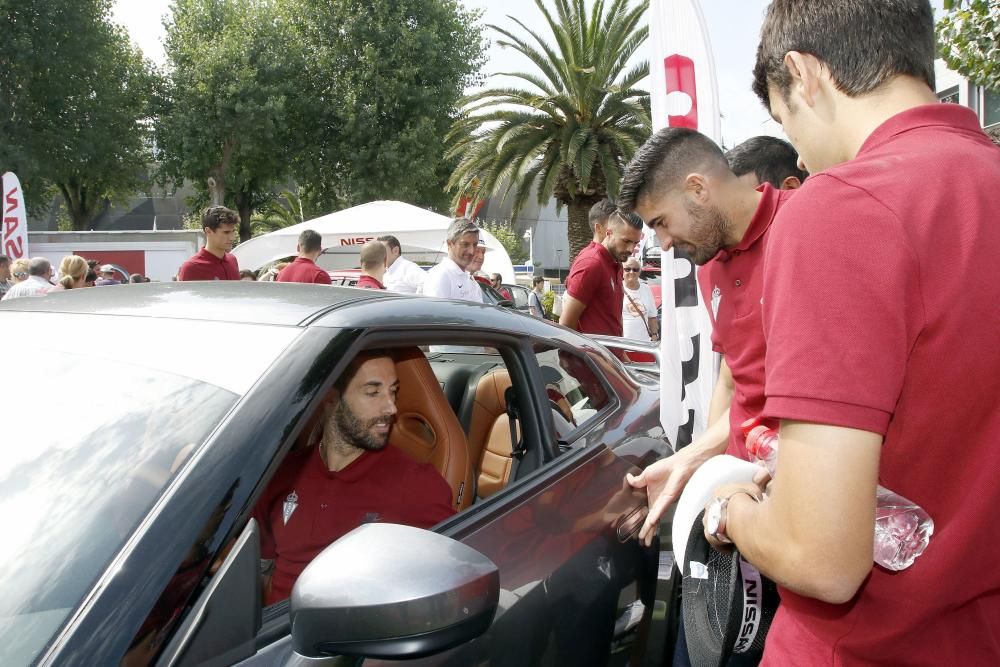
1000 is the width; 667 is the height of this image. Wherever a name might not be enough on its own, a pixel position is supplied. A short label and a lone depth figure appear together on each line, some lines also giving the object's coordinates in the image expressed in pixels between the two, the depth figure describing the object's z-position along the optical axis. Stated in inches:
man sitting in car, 80.0
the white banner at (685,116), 155.6
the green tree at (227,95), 1112.2
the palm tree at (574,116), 650.8
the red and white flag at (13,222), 560.7
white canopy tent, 560.7
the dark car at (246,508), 45.5
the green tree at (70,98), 1034.7
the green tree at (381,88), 1108.5
